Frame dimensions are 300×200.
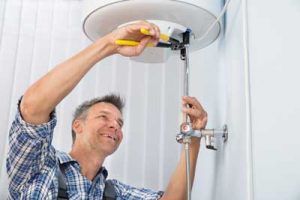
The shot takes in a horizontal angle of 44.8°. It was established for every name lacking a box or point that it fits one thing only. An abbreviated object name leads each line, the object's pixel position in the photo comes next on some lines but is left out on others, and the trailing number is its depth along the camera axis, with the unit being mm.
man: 986
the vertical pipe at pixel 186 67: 1129
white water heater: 1058
